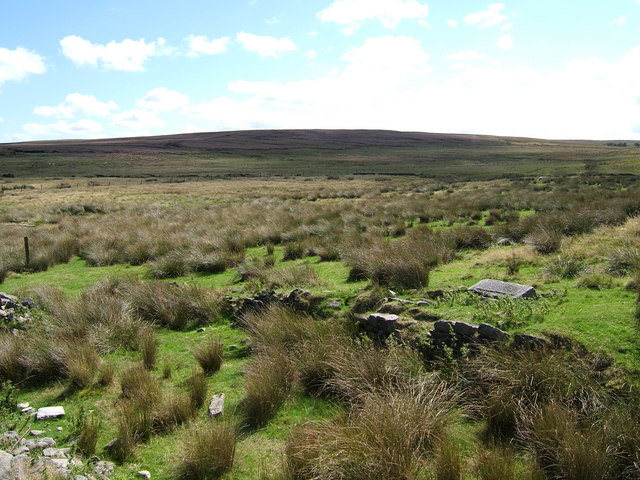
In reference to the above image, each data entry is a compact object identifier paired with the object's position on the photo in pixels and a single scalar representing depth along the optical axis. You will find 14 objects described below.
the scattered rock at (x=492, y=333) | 6.01
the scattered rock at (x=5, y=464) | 3.77
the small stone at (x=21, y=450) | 4.71
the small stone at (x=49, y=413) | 6.16
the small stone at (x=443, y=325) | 6.57
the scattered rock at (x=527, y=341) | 5.68
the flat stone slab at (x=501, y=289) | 7.57
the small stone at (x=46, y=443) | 5.26
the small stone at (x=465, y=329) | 6.35
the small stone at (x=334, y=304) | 8.78
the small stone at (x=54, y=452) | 4.96
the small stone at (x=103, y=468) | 4.77
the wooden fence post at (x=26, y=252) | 15.55
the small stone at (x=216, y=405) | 5.96
